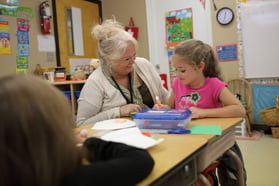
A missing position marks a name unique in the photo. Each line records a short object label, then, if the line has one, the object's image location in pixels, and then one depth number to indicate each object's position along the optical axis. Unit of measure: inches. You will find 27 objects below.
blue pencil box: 42.7
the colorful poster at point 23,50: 121.6
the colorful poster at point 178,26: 147.2
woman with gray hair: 64.7
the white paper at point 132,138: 33.8
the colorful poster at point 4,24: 114.8
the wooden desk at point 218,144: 37.6
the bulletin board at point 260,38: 128.0
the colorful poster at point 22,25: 121.8
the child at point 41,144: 18.9
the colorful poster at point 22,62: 121.2
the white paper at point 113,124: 48.1
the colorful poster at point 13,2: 118.3
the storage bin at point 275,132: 123.7
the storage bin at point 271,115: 122.8
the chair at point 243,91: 134.9
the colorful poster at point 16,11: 116.2
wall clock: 137.5
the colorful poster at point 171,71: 154.7
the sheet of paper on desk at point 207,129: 40.4
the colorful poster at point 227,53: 138.3
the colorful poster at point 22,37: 121.8
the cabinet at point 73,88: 117.3
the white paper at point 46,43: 130.4
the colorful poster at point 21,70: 120.9
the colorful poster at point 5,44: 114.6
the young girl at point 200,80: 55.8
